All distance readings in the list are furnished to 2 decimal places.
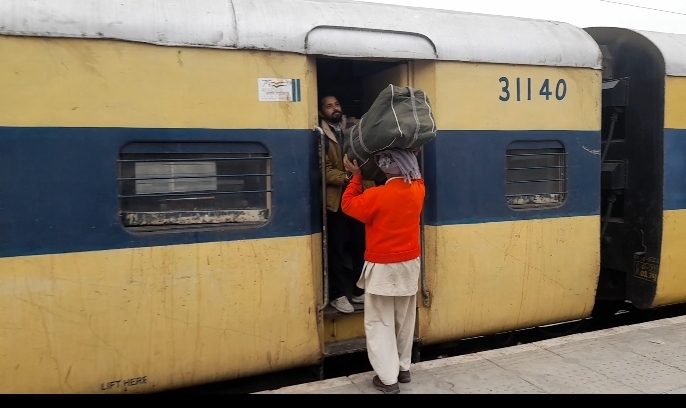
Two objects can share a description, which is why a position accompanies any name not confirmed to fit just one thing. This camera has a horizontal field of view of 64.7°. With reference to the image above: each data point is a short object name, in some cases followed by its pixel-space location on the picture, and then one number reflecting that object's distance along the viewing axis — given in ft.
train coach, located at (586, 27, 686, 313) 14.74
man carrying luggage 10.08
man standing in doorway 12.07
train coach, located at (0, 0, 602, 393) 9.23
